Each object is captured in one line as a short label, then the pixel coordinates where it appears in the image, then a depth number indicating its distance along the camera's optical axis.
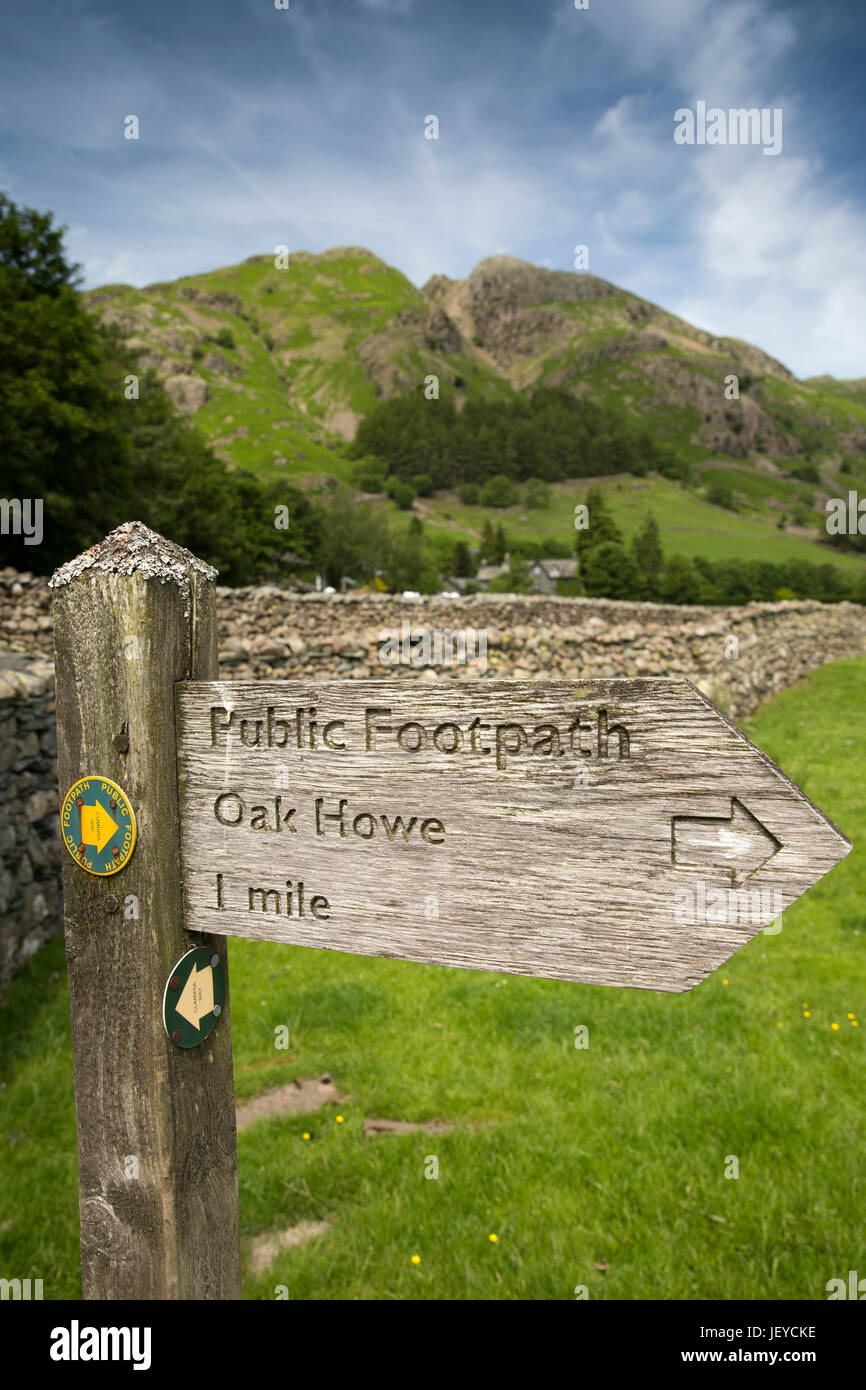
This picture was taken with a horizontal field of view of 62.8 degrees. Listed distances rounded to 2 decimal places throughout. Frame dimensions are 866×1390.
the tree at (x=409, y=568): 64.19
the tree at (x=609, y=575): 68.56
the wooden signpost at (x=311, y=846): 1.06
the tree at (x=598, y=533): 76.88
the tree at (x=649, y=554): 77.62
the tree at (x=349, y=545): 65.50
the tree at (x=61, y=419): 20.94
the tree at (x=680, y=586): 68.31
